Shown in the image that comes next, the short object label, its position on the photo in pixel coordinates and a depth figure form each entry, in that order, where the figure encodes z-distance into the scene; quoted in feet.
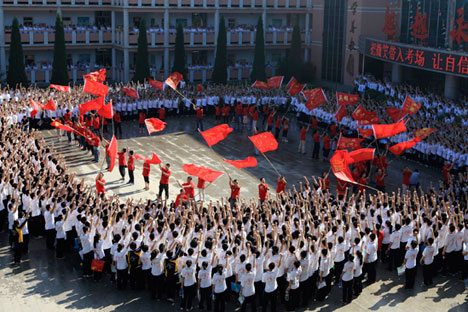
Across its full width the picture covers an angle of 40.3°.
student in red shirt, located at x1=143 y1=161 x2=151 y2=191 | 70.44
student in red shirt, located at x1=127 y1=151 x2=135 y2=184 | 71.92
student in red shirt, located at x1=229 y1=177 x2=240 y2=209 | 62.11
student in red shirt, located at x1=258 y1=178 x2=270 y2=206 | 62.23
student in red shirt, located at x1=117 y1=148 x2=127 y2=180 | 73.10
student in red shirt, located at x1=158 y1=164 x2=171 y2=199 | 67.01
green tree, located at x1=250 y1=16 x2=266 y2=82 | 146.10
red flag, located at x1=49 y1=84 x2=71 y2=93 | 96.48
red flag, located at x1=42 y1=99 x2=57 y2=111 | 87.92
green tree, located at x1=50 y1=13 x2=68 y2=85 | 130.41
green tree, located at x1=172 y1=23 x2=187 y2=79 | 138.82
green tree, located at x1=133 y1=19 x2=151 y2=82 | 134.72
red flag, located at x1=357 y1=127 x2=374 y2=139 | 77.22
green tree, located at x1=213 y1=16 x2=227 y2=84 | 141.28
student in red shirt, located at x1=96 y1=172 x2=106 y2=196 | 63.10
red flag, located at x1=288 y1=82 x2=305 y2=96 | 101.50
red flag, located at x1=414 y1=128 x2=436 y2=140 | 77.20
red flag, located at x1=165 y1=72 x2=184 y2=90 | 97.96
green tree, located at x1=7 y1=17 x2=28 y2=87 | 126.52
